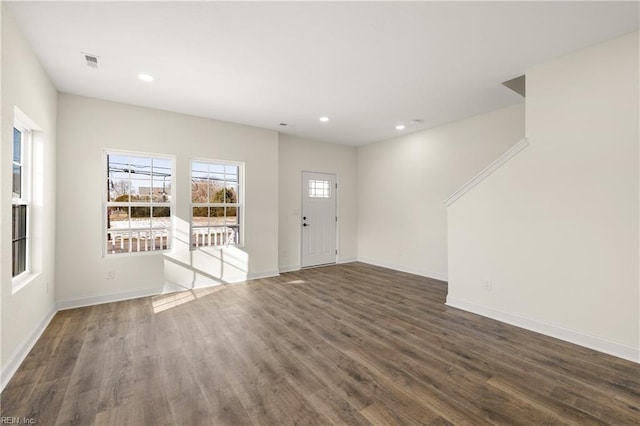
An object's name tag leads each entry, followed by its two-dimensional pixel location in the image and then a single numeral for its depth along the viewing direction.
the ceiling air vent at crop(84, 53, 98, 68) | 2.79
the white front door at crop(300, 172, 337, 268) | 6.19
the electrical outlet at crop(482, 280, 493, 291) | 3.37
